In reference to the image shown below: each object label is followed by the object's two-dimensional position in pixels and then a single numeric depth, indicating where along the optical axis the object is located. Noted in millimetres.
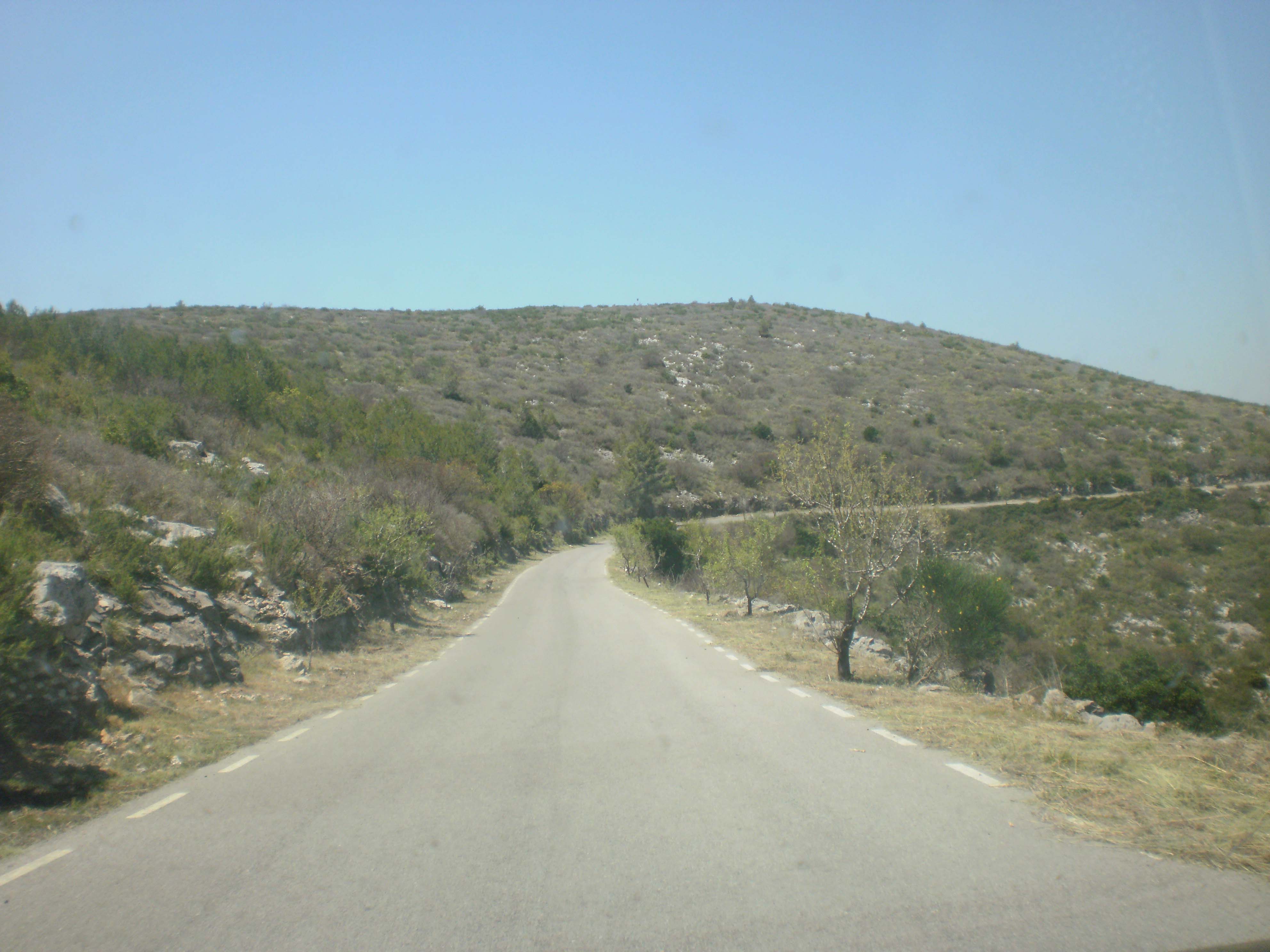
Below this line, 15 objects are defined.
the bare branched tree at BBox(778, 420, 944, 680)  11945
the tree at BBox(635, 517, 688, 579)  35906
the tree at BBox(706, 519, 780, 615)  21516
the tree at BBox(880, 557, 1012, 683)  14562
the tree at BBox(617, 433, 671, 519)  58188
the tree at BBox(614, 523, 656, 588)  34438
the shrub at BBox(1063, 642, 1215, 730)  11781
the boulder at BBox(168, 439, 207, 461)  18109
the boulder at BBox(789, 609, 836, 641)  16719
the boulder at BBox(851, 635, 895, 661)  19938
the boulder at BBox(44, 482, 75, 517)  9773
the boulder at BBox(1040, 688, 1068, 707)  9789
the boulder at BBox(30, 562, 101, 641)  6992
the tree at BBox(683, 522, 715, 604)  27266
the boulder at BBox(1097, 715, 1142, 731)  8359
